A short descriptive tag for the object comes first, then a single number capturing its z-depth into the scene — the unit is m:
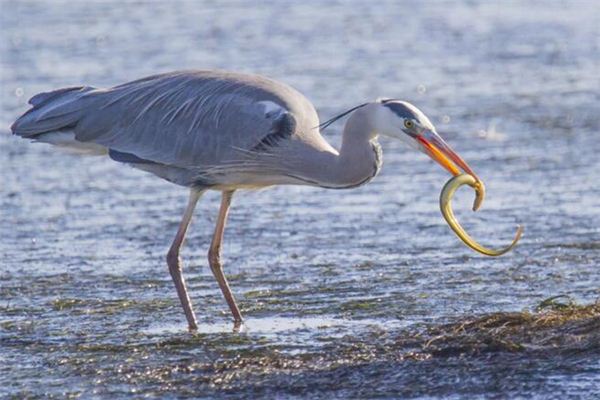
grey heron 16.48
